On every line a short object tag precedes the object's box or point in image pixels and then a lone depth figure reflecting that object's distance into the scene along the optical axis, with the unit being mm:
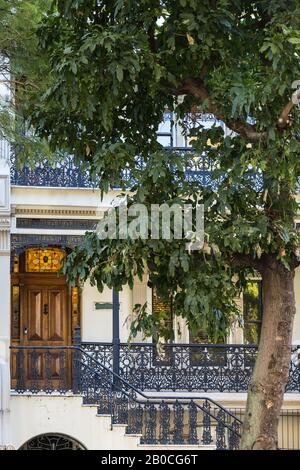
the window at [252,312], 22922
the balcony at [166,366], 20188
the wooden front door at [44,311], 23062
